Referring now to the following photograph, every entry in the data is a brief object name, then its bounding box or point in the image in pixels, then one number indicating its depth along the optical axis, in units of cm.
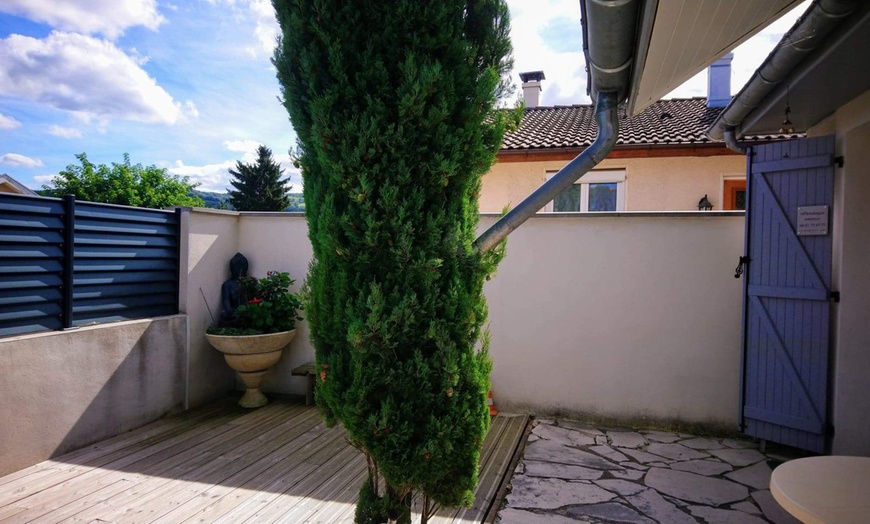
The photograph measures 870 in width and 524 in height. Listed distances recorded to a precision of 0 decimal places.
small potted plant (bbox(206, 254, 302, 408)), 496
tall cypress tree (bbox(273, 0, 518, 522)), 174
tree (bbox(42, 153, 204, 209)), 2528
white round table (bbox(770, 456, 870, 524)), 170
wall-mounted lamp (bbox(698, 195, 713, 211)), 758
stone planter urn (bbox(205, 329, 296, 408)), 492
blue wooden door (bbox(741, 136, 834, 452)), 373
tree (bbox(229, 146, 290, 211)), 2186
